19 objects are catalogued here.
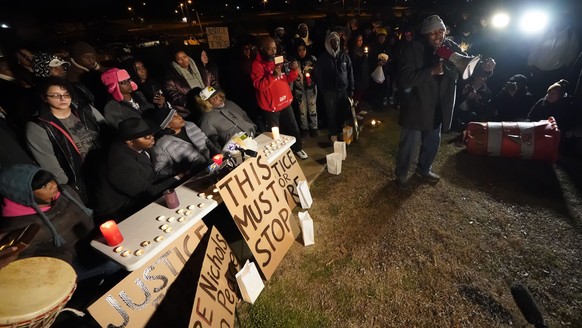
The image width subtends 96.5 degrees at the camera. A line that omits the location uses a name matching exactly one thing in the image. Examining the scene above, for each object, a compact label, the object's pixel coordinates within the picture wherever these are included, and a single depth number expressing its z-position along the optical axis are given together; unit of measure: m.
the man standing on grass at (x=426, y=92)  3.15
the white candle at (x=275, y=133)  3.59
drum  1.31
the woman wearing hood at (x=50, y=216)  2.03
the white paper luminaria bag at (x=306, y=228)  3.08
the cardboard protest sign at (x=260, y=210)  2.51
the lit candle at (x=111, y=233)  1.94
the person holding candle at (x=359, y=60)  6.73
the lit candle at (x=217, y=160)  2.73
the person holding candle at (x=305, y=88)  5.63
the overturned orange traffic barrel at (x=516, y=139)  4.26
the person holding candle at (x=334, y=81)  5.18
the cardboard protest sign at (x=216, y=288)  2.02
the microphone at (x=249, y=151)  2.87
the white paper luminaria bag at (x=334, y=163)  4.48
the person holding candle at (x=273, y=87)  4.20
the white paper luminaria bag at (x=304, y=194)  3.67
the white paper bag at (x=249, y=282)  2.42
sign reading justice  1.81
